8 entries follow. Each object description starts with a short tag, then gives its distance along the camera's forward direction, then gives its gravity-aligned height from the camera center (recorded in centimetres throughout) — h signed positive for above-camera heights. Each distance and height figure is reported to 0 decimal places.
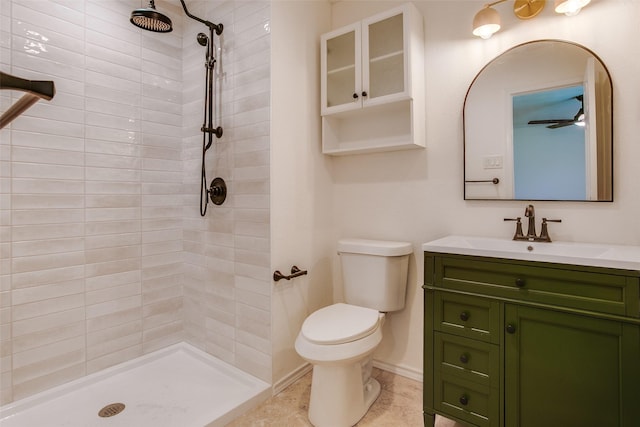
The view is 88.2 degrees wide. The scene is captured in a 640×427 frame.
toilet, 155 -57
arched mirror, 153 +43
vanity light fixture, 163 +100
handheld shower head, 209 +111
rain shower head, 168 +103
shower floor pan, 163 -100
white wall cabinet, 186 +79
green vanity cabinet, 115 -51
